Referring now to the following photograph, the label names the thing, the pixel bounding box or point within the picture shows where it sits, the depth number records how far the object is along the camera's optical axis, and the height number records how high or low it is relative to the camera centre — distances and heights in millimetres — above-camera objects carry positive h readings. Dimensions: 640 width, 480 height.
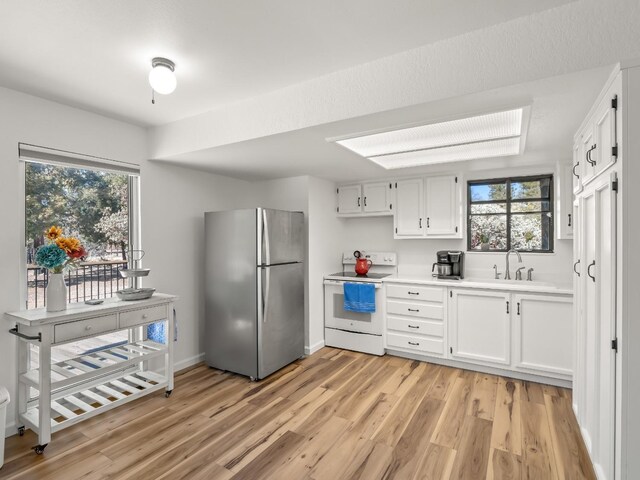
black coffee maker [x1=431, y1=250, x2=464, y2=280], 3863 -293
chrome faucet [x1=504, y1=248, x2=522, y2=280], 3713 -227
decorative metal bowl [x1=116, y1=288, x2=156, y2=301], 2762 -442
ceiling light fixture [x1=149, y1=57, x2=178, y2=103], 1932 +955
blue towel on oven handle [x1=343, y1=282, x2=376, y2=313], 3904 -674
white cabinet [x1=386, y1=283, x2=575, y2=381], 3045 -886
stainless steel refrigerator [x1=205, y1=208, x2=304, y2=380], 3271 -507
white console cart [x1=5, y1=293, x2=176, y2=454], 2223 -976
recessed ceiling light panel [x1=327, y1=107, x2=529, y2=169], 2172 +764
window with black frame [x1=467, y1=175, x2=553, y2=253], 3678 +291
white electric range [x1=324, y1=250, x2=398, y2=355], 3934 -935
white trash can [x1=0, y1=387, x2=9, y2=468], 2010 -1048
